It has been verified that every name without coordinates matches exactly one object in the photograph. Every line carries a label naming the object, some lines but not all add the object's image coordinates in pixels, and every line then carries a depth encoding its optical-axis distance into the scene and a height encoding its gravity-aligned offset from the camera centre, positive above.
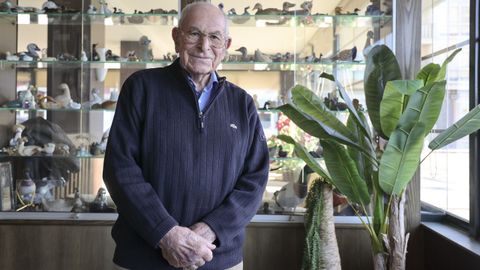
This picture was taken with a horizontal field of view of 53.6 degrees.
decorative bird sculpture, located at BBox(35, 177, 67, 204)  2.90 -0.32
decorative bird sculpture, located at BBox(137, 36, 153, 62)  2.99 +0.52
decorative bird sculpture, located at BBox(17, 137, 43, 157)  2.91 -0.09
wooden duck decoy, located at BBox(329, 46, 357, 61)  2.91 +0.50
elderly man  1.49 -0.10
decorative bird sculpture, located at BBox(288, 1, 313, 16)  2.95 +0.79
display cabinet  2.94 +0.44
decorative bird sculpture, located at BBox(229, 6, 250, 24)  2.95 +0.74
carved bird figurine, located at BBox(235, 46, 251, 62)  2.98 +0.50
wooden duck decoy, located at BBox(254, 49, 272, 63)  2.99 +0.50
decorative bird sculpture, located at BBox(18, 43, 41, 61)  2.95 +0.50
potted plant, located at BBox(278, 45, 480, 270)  1.96 +0.00
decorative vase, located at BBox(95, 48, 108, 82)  2.96 +0.41
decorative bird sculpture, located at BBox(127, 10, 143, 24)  2.98 +0.73
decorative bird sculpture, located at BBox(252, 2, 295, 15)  2.97 +0.79
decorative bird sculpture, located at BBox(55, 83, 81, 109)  2.95 +0.22
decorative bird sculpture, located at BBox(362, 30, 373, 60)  2.91 +0.59
